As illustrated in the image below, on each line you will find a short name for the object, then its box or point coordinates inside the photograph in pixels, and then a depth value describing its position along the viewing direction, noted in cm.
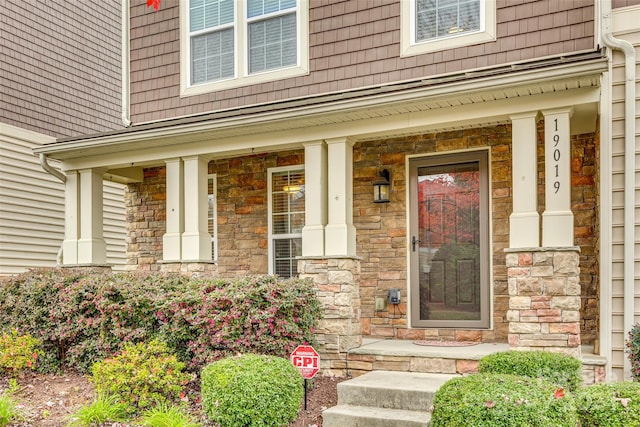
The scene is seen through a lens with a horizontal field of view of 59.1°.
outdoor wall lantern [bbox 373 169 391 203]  680
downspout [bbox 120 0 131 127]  830
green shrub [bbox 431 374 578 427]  333
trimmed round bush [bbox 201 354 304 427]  413
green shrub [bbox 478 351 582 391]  425
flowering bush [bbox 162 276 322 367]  514
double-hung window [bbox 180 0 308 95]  730
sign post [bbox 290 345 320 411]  469
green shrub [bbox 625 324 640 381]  491
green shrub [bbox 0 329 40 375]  557
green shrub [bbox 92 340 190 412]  465
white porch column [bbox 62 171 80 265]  764
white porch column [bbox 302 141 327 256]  610
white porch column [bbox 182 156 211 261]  686
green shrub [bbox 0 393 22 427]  422
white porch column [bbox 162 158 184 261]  697
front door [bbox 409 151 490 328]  635
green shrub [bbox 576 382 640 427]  356
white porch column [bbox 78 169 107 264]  753
